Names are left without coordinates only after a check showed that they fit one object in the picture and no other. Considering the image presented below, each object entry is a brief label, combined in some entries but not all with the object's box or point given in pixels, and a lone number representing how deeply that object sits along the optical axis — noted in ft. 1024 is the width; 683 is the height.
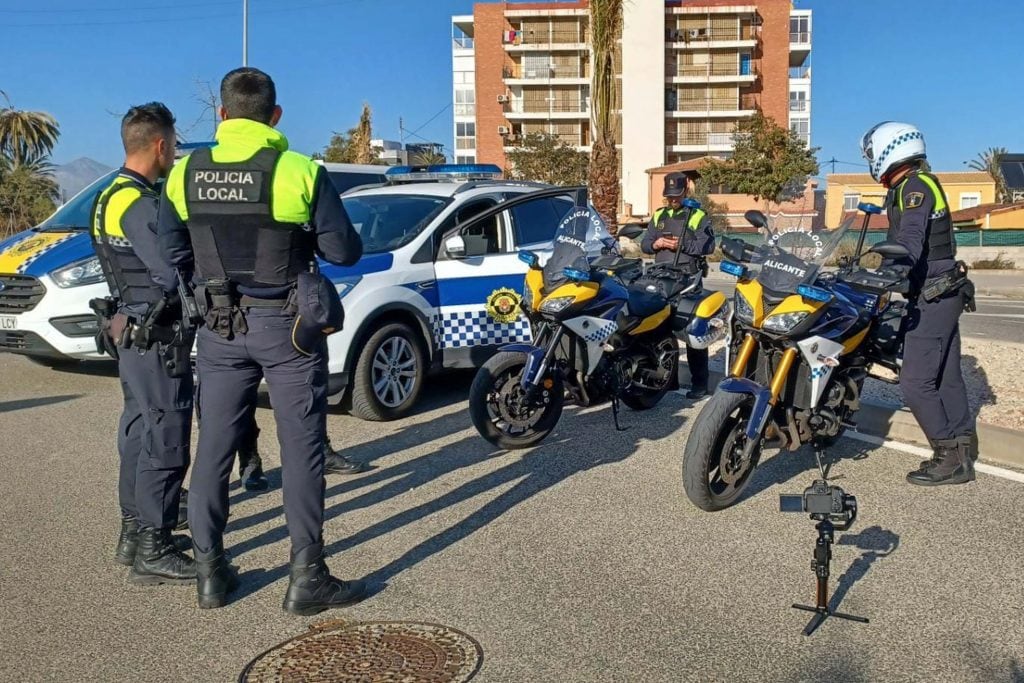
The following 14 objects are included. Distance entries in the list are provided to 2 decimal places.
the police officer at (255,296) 12.88
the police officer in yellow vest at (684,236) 27.89
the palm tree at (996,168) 215.72
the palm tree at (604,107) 66.13
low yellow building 231.71
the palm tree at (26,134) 141.08
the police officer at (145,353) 14.84
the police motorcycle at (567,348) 21.94
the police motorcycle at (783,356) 17.24
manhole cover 11.87
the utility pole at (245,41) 93.35
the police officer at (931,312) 19.05
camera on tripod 13.19
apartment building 247.70
